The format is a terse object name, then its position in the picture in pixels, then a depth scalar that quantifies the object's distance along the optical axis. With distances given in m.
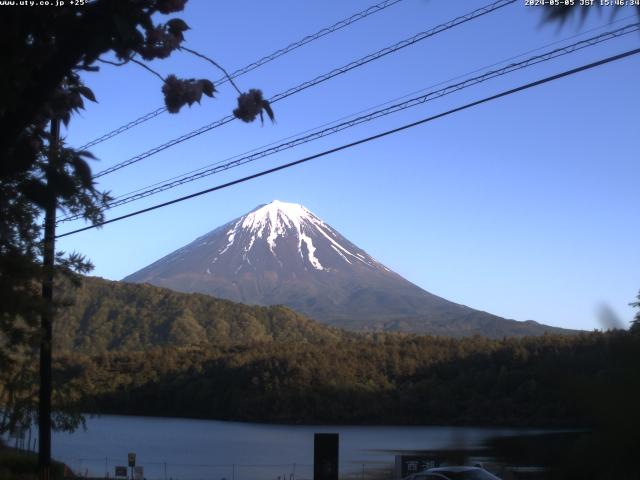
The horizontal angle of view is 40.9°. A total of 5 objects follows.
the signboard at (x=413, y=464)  24.50
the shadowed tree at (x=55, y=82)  5.90
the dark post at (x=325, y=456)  14.84
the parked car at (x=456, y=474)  15.03
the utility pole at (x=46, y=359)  13.08
